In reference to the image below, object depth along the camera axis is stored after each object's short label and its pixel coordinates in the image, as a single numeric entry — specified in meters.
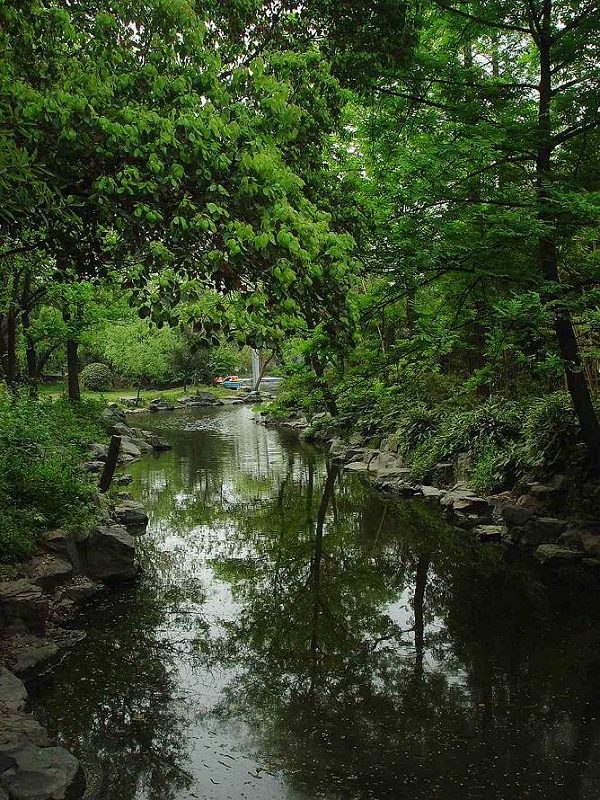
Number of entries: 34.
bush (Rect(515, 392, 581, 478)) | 12.33
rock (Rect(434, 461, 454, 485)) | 15.73
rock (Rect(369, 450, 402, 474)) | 18.08
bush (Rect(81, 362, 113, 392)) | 51.84
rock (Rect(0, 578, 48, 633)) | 7.47
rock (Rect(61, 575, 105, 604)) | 8.84
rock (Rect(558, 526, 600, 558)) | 10.34
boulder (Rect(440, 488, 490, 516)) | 13.22
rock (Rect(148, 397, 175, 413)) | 44.85
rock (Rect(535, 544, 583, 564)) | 10.40
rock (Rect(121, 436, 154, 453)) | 24.44
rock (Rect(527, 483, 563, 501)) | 11.84
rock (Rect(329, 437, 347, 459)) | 22.42
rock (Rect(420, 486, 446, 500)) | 14.79
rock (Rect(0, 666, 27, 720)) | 5.81
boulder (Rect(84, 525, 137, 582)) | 9.64
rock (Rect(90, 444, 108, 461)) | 18.94
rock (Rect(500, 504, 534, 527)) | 11.80
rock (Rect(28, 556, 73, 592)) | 8.45
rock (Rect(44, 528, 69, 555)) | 9.05
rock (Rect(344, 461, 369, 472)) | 19.34
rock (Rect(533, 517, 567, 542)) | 11.12
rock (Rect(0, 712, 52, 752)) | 5.18
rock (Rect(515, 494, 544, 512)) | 12.00
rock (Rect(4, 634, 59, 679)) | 6.96
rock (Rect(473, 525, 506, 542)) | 11.84
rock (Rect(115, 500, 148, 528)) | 12.77
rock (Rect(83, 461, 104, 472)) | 17.08
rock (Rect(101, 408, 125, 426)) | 25.43
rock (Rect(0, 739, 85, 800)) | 4.68
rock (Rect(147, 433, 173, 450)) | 25.36
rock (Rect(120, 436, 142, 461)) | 22.22
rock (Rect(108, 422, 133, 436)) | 24.26
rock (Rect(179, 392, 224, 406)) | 50.03
